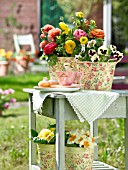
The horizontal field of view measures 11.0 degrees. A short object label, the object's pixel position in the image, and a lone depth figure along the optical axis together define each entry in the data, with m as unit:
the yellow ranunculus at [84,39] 4.75
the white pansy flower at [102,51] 4.71
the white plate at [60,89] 4.52
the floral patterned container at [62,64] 4.87
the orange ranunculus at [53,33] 4.87
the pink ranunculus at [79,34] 4.81
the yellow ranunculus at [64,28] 4.88
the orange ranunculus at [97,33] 4.86
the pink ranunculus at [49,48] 4.84
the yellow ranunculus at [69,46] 4.80
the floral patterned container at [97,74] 4.72
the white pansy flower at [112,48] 4.80
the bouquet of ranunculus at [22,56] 14.73
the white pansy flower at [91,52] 4.71
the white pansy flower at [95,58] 4.68
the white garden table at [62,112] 4.43
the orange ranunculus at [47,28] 5.01
